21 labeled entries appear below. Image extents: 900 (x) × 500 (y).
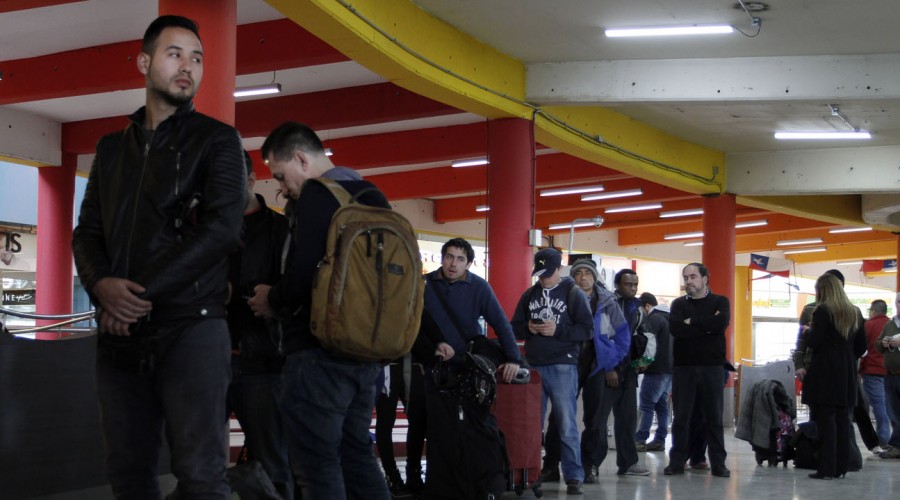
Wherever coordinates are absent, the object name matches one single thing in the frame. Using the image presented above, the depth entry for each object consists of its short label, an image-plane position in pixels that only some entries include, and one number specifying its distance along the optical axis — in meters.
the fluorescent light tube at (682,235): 27.03
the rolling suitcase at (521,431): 6.88
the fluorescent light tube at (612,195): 20.22
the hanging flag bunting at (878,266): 33.56
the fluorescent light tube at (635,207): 22.66
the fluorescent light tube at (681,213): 22.98
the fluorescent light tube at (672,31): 9.77
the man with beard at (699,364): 8.52
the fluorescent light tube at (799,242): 27.58
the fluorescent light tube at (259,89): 11.90
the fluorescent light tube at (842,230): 25.94
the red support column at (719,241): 16.73
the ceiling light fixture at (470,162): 17.52
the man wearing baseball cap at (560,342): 7.36
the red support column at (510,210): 10.91
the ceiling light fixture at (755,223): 24.55
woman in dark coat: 8.62
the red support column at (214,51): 6.66
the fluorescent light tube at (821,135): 14.57
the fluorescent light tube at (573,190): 20.30
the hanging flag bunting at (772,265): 26.95
